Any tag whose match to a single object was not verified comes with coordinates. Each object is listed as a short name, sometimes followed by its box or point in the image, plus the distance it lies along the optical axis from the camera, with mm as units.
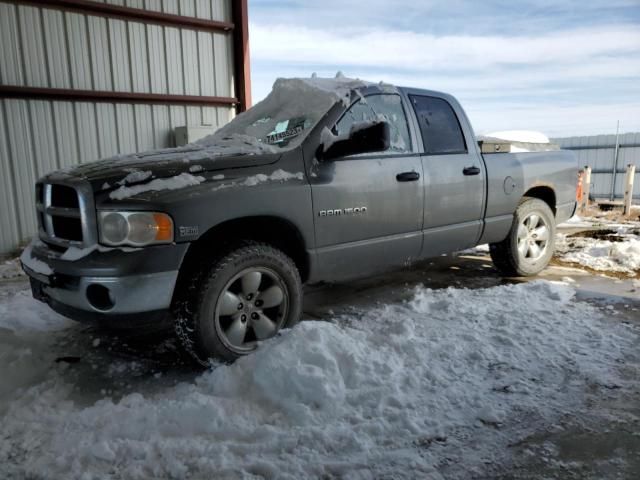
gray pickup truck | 2645
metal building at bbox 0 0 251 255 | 7312
